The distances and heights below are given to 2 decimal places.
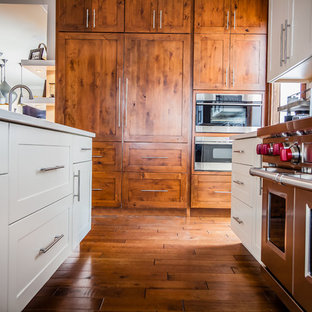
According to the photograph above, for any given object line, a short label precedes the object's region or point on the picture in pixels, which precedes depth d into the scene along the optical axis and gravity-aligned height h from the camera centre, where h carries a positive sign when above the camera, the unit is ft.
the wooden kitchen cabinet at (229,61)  9.12 +3.04
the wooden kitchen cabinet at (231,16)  9.06 +4.55
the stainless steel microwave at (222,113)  9.16 +1.31
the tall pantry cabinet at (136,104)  9.12 +1.58
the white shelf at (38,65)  9.61 +3.00
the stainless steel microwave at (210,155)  9.17 -0.13
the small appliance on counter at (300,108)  5.42 +0.93
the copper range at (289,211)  2.97 -0.75
